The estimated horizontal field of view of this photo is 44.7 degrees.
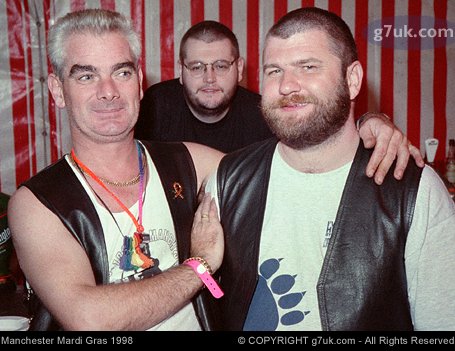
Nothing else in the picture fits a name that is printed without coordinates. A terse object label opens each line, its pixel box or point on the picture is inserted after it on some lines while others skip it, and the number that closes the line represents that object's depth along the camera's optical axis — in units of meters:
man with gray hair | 1.82
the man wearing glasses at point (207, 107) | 3.63
